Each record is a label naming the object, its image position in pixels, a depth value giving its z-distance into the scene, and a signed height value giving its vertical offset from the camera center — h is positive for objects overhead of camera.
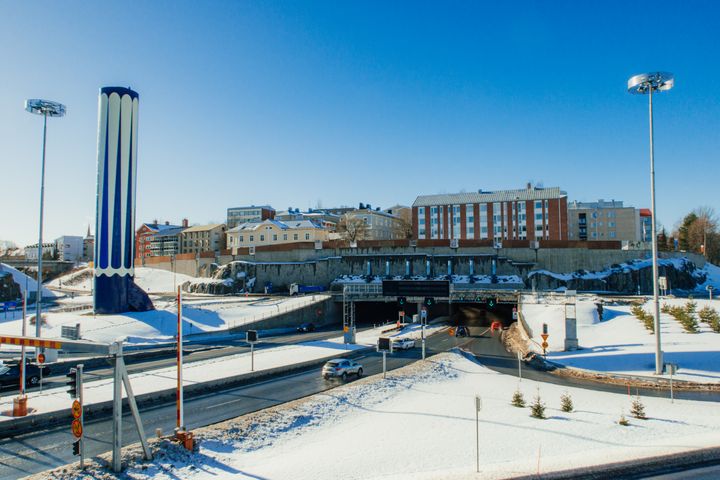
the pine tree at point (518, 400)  20.86 -6.25
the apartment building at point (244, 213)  160.75 +16.10
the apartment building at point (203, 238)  140.12 +6.66
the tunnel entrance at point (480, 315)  64.62 -8.40
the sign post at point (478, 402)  14.35 -4.34
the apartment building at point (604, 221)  129.88 +10.76
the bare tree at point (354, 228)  119.38 +8.16
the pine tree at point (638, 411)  18.56 -5.95
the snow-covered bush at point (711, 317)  34.24 -4.39
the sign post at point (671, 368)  20.77 -4.77
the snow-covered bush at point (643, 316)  37.15 -4.78
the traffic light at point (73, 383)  13.30 -3.48
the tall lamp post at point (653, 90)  25.41 +9.37
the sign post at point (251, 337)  28.11 -4.59
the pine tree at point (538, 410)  18.80 -6.01
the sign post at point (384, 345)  25.13 -4.52
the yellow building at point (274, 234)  108.94 +6.09
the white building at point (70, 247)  185.50 +5.30
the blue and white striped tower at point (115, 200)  45.28 +5.83
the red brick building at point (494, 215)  100.81 +10.09
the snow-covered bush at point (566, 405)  19.69 -6.07
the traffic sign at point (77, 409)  12.65 -3.98
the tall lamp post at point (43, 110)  31.89 +10.75
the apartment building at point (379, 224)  128.25 +10.71
